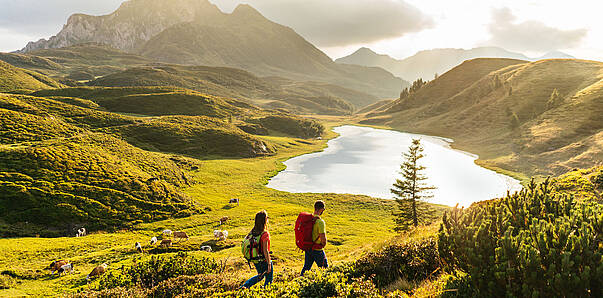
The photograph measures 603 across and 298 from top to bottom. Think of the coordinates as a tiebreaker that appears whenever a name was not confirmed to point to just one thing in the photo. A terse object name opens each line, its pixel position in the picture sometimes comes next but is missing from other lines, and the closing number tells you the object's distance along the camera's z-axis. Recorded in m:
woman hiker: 9.26
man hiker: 10.64
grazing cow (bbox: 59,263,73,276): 19.38
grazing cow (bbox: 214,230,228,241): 29.06
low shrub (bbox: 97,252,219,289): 11.41
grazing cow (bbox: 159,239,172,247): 25.34
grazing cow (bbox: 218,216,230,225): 37.56
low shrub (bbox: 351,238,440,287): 10.12
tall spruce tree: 33.98
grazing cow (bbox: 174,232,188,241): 29.02
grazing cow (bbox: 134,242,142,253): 24.49
